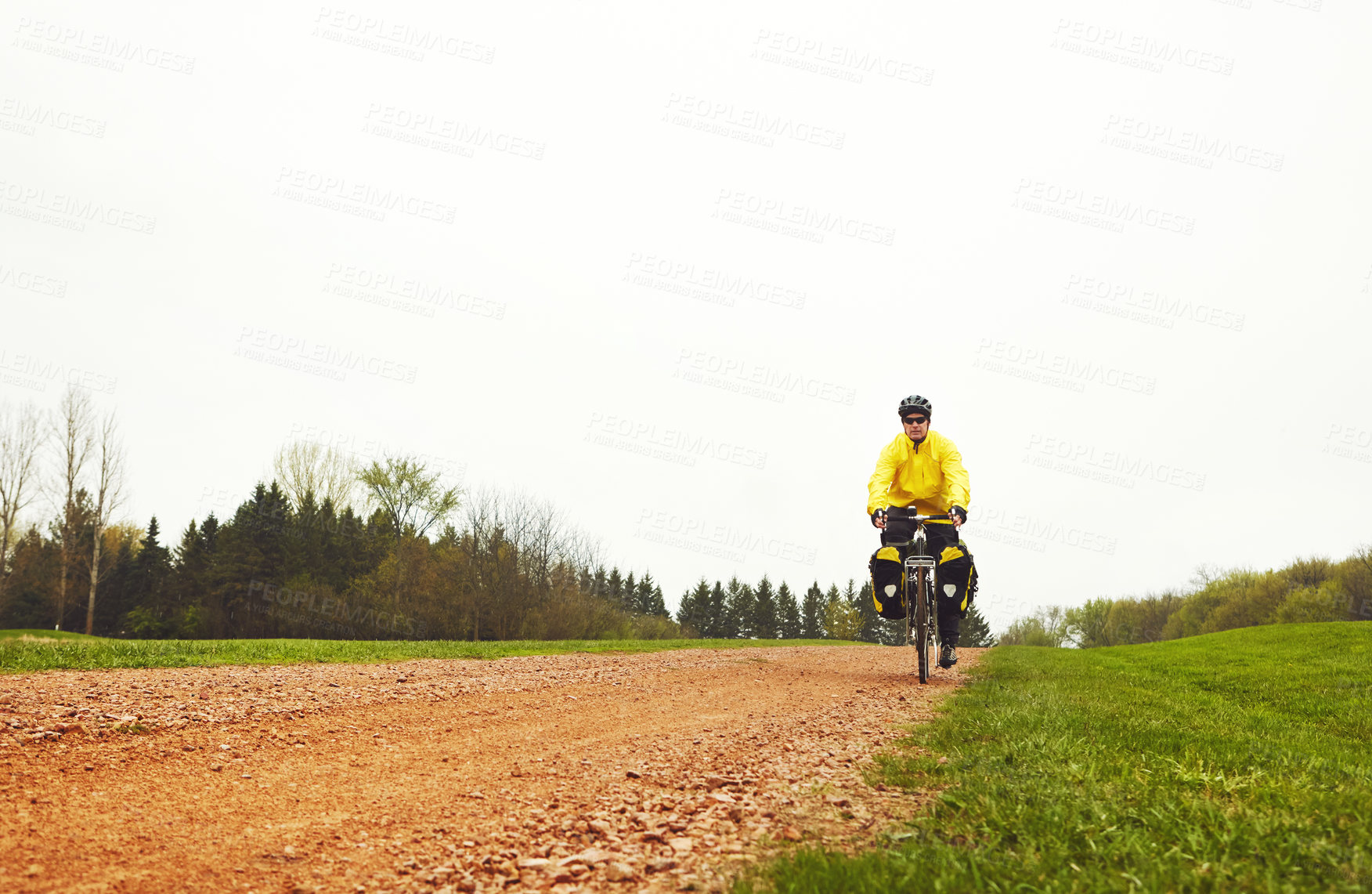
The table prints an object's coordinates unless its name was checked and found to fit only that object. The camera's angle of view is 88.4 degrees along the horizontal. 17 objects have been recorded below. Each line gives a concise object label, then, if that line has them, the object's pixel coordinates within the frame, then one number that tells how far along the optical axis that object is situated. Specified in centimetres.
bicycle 934
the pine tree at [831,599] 8762
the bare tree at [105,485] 4144
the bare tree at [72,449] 4050
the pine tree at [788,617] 9188
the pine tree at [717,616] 8950
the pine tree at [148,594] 5256
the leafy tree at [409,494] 5153
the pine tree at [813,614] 9350
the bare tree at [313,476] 5316
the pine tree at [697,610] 8925
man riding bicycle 931
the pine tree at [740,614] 9125
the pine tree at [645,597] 9109
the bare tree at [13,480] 4016
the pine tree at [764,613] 8938
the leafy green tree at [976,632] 8975
